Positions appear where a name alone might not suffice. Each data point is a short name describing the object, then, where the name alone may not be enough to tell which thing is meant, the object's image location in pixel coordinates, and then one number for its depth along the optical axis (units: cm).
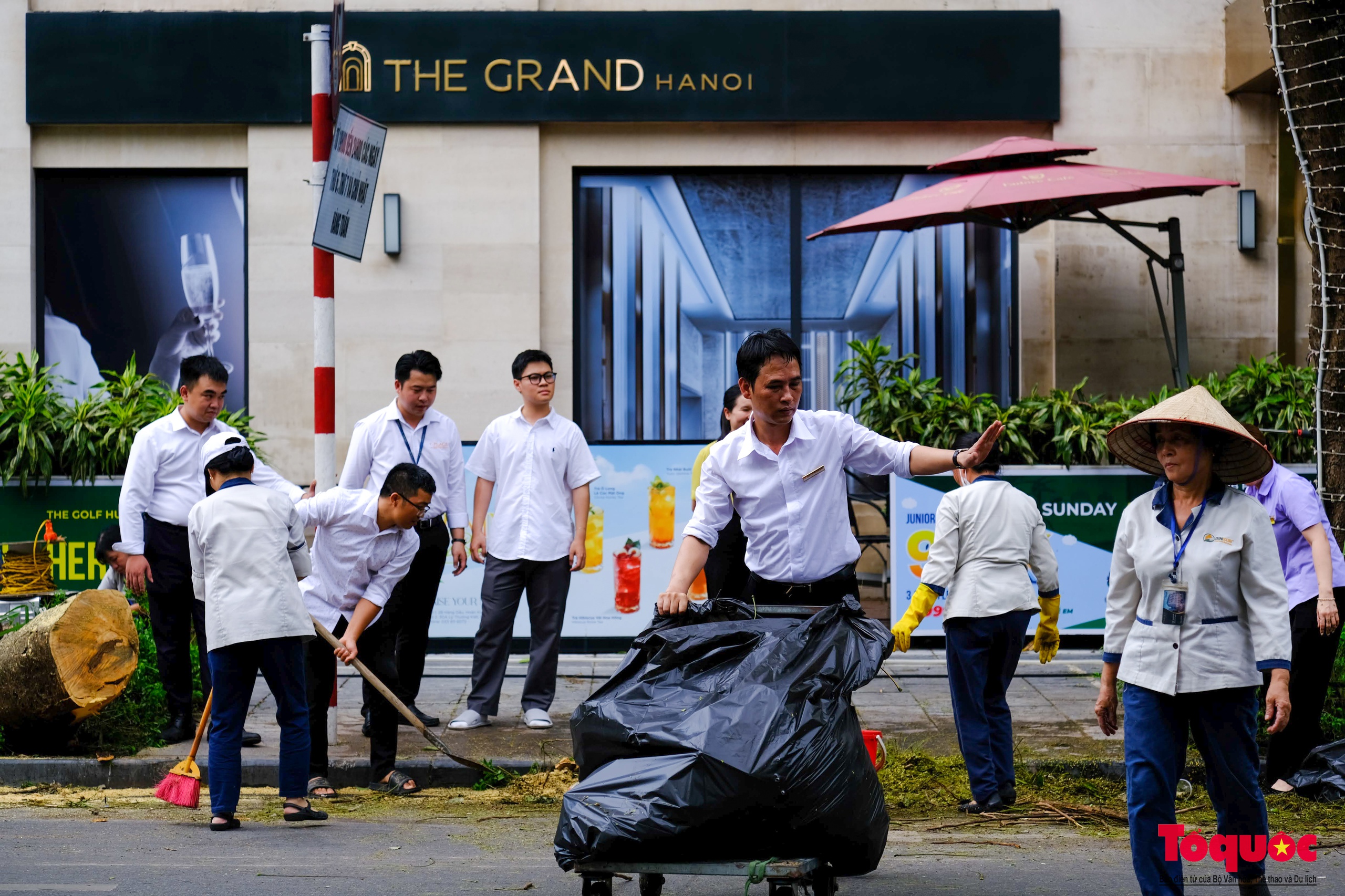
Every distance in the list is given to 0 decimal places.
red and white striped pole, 1501
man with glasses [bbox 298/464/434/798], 1276
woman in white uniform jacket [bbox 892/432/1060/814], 1252
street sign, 1470
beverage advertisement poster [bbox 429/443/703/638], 2067
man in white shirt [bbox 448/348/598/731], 1614
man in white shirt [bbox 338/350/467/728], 1517
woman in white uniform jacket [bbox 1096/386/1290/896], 869
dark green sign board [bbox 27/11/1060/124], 2328
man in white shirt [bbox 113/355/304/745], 1512
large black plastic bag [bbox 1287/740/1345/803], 1262
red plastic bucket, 1019
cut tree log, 1363
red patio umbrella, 1925
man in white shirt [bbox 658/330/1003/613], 1028
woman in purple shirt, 1240
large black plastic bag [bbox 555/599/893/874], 797
